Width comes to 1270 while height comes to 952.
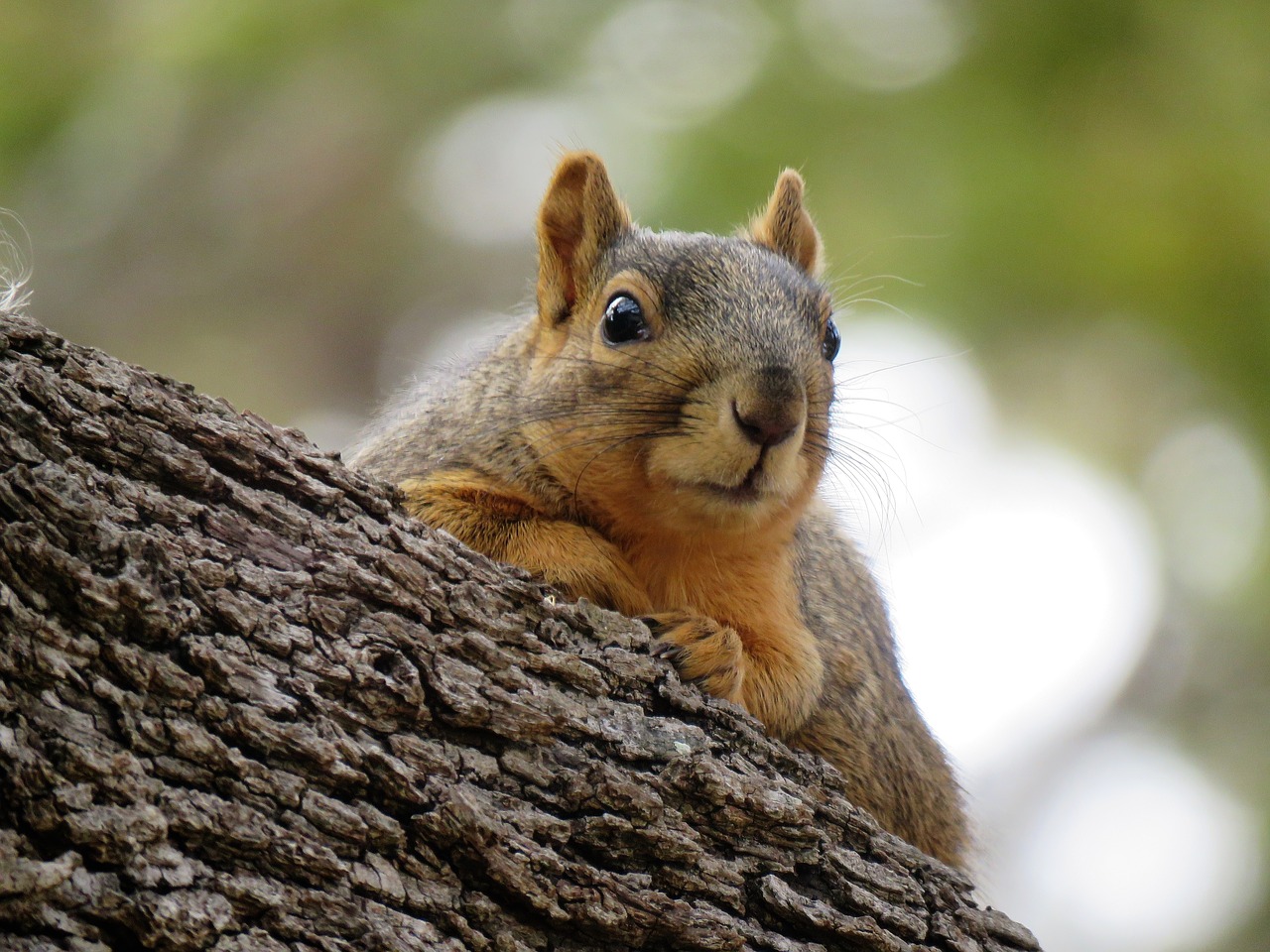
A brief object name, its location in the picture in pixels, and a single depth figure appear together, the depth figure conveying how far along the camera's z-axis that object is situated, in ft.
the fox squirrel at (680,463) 8.58
